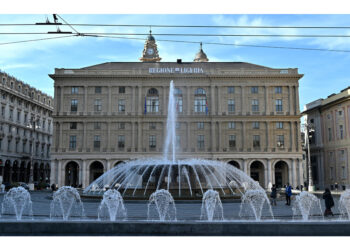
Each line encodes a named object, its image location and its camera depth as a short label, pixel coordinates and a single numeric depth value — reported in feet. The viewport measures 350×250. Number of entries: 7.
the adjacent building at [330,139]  171.63
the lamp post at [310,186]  129.80
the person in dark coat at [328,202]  49.60
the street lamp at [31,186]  142.04
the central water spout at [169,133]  170.37
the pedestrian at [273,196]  68.59
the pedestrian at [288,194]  68.63
